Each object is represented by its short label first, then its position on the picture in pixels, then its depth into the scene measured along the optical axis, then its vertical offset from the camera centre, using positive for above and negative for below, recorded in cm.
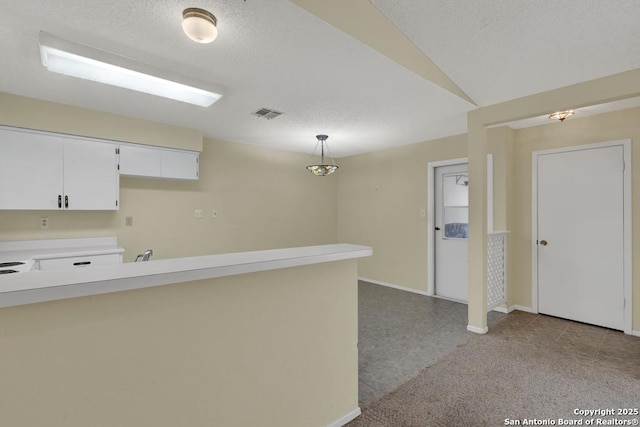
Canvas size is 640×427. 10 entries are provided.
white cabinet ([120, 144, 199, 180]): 338 +63
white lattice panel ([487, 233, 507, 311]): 348 -73
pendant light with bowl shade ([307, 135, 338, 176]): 397 +59
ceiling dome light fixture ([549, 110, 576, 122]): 321 +106
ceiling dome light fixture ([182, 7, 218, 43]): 158 +103
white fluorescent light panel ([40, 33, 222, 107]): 187 +104
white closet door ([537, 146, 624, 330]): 323 -29
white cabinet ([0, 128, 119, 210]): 276 +43
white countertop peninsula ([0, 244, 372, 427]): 95 -53
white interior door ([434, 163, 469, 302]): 433 -31
